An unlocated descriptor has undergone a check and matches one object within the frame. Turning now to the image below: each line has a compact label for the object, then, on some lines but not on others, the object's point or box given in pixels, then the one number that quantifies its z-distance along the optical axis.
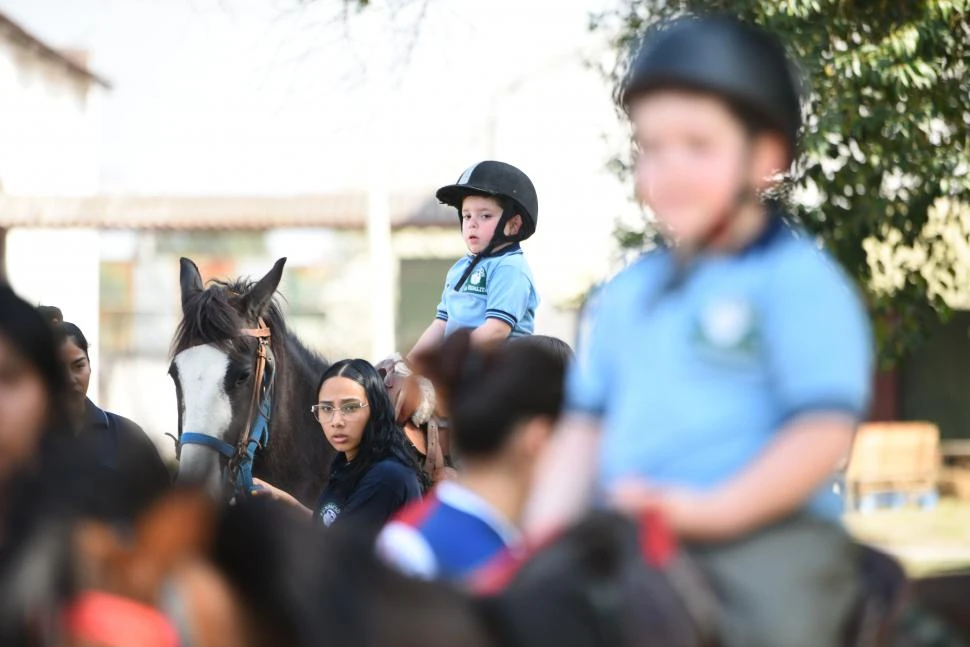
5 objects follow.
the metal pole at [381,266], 27.69
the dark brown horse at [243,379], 13.05
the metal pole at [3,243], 41.14
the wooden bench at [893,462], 41.22
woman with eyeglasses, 10.96
